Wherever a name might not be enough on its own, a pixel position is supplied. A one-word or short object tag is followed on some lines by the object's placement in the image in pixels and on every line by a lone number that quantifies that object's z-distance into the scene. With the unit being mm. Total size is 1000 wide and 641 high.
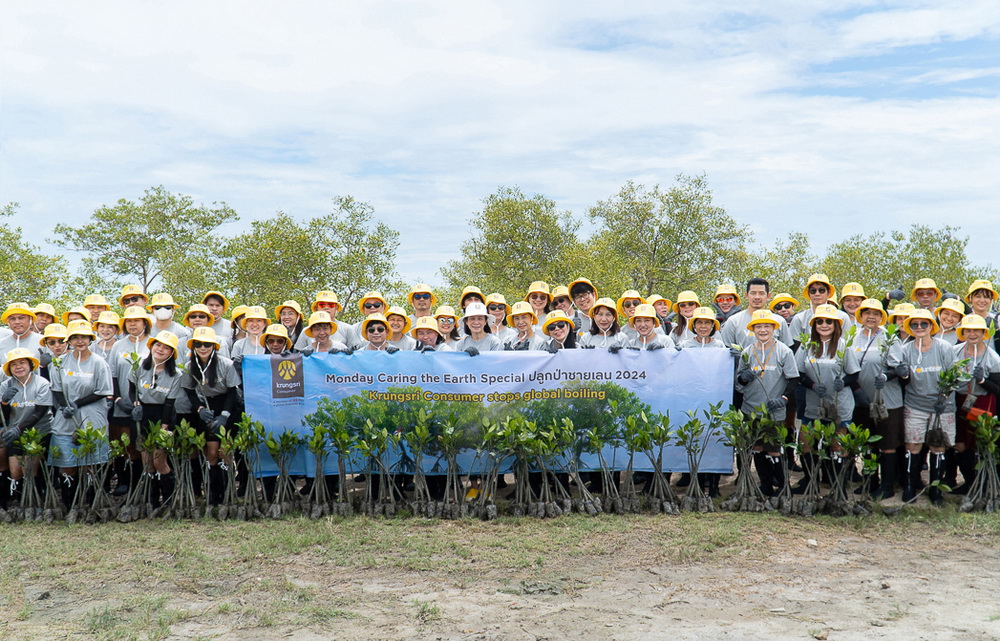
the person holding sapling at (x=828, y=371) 7648
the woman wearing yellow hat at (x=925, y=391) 7645
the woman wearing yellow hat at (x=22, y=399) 7621
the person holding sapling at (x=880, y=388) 7684
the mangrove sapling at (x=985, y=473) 7551
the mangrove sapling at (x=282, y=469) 7664
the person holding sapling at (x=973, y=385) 7680
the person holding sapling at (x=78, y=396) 7738
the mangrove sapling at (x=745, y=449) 7641
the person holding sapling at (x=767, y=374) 7715
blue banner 7961
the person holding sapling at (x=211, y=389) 7664
